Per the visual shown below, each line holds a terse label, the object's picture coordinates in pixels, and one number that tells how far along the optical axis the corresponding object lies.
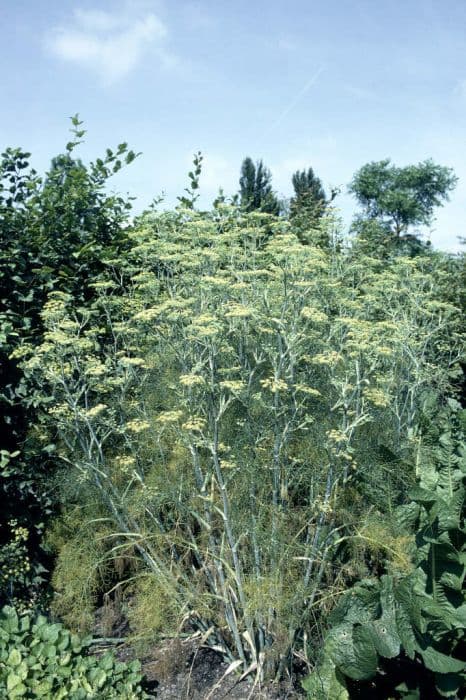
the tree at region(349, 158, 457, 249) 43.88
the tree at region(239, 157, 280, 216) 33.72
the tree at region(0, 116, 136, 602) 4.73
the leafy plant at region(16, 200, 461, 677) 3.78
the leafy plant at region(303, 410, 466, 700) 2.22
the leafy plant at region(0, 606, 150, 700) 3.30
